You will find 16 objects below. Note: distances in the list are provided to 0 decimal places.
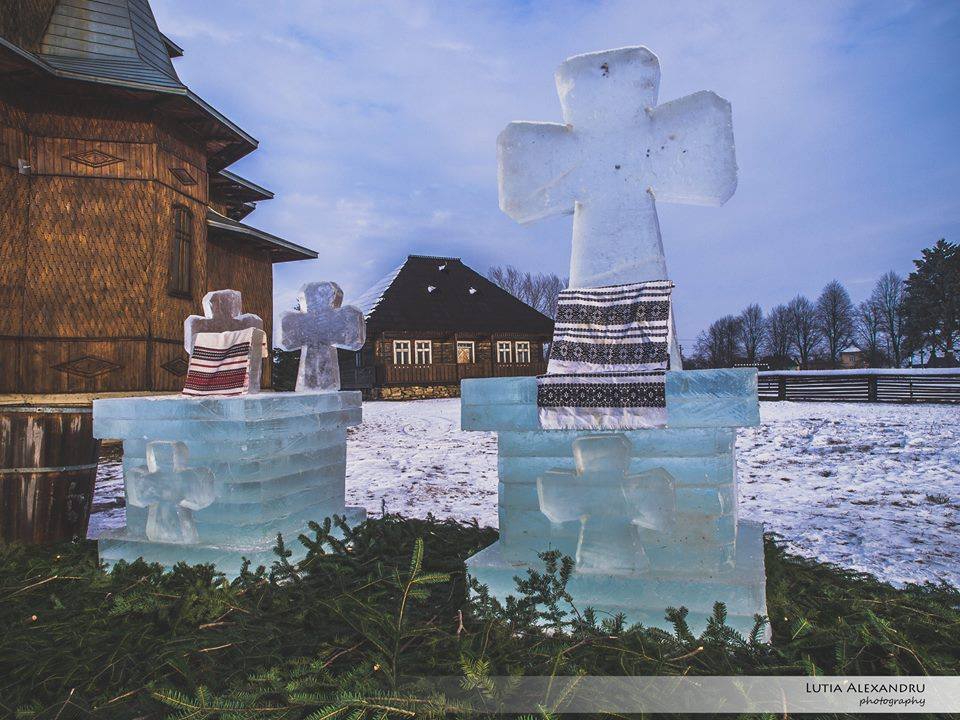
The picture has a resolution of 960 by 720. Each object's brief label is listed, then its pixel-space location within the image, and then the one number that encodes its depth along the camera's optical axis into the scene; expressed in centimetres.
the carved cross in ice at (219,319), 349
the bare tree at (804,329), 5088
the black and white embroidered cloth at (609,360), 225
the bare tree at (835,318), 4931
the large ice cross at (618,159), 276
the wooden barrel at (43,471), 380
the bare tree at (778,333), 5231
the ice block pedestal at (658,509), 214
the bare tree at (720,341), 5422
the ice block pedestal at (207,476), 299
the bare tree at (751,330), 5469
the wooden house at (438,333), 2367
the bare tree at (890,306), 4462
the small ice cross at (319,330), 380
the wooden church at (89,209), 813
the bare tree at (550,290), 4809
